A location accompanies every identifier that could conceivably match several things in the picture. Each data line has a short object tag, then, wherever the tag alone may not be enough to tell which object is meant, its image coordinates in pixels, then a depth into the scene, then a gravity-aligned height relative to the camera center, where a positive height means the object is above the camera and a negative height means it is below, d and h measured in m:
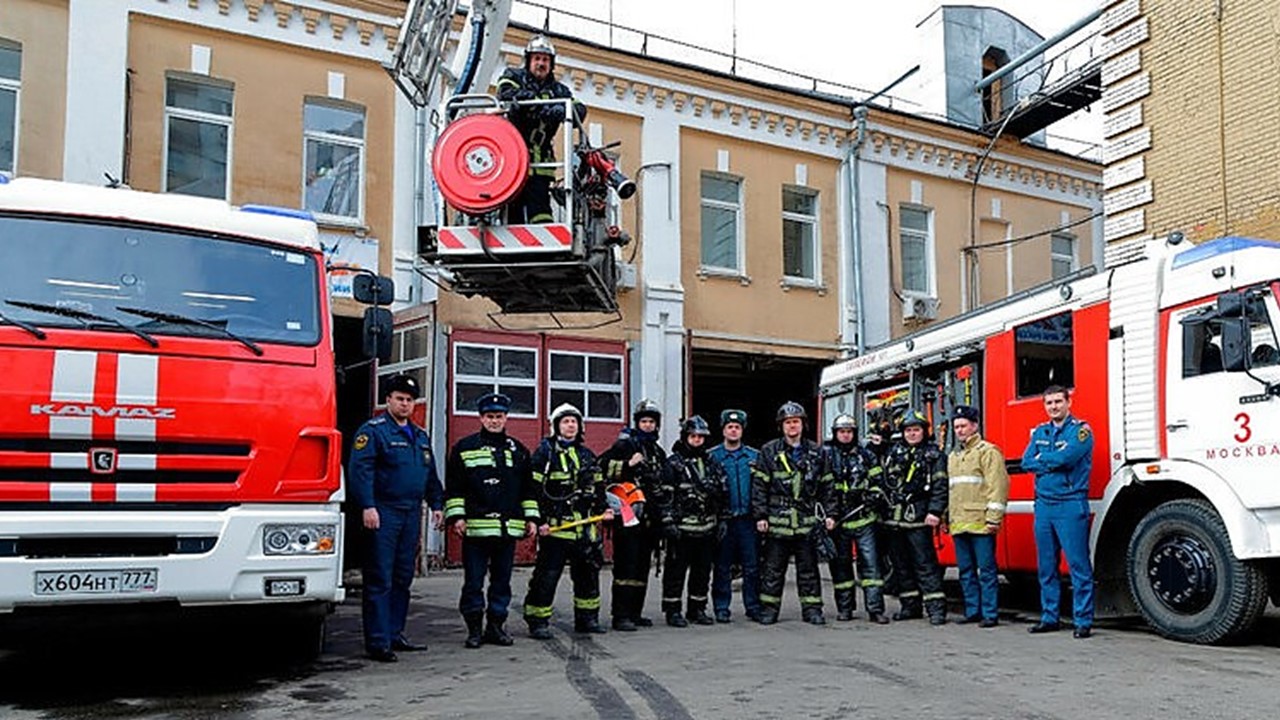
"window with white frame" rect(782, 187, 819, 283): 19.25 +3.48
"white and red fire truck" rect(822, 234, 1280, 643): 7.73 +0.21
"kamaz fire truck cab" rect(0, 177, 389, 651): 5.81 +0.15
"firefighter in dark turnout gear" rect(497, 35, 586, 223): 8.29 +2.35
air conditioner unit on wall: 19.69 +2.28
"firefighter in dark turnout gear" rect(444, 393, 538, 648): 8.38 -0.48
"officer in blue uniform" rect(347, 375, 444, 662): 7.73 -0.38
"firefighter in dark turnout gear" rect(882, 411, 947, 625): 9.72 -0.57
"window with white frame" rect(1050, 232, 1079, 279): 22.08 +3.61
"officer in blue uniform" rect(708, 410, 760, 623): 9.94 -0.73
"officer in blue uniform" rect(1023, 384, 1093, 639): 8.52 -0.42
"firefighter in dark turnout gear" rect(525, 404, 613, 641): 8.81 -0.53
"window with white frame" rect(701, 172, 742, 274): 18.42 +3.52
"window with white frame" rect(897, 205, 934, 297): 20.34 +3.43
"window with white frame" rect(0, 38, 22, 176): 13.66 +4.11
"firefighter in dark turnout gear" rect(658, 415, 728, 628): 9.55 -0.59
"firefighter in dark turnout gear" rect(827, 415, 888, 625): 9.98 -0.70
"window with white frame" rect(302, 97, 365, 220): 15.55 +3.81
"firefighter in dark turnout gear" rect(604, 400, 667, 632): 9.34 -0.73
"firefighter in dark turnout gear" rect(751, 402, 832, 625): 9.77 -0.66
